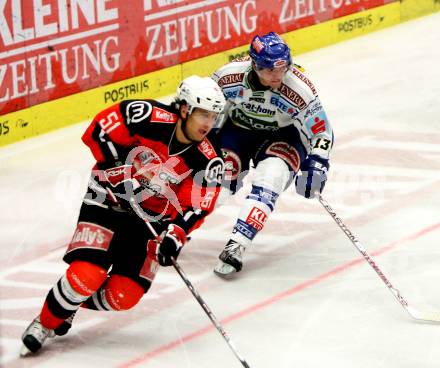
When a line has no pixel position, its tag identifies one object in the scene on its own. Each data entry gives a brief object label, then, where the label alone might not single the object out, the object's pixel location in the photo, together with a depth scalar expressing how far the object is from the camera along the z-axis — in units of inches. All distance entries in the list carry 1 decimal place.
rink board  835.4
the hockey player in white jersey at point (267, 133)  631.2
